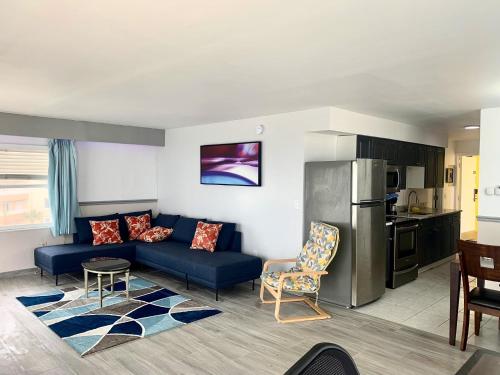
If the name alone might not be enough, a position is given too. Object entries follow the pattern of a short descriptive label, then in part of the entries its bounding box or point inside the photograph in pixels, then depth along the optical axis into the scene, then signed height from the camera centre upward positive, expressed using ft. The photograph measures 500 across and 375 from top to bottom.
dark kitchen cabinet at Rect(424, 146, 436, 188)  21.81 +0.42
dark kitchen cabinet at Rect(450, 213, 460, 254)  21.98 -3.40
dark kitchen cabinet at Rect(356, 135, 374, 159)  16.08 +1.14
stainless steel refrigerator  13.89 -1.73
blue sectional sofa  15.08 -3.69
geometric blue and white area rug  11.45 -5.00
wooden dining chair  9.77 -2.64
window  17.78 -0.64
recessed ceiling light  20.46 +2.64
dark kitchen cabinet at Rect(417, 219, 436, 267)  18.85 -3.52
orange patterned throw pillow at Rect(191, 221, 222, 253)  17.54 -3.01
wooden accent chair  12.95 -3.47
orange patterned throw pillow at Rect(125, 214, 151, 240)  20.53 -2.86
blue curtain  18.84 -0.60
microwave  18.68 -0.25
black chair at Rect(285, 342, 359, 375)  2.69 -1.45
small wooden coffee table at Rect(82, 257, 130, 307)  14.03 -3.61
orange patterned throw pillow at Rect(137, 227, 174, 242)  19.79 -3.26
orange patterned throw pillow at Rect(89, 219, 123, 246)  18.95 -2.99
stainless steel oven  16.48 -3.63
